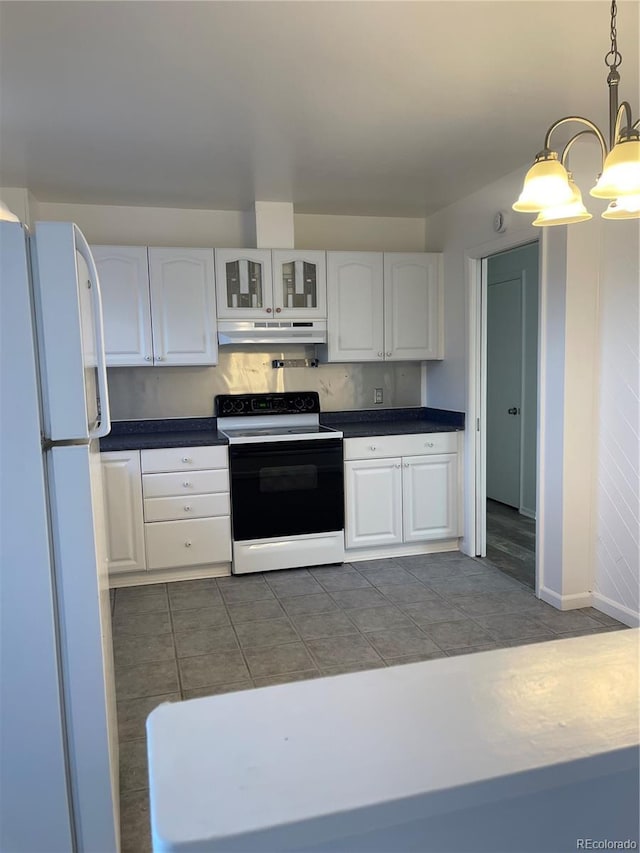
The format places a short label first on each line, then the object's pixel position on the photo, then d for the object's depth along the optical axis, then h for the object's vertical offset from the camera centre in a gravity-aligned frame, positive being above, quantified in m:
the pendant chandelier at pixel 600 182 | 1.46 +0.44
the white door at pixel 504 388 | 5.38 -0.23
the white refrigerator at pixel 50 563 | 1.40 -0.44
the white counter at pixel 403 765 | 0.49 -0.34
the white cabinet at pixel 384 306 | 4.32 +0.41
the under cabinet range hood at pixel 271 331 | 4.10 +0.24
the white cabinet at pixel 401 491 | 4.14 -0.85
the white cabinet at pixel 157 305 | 3.92 +0.41
